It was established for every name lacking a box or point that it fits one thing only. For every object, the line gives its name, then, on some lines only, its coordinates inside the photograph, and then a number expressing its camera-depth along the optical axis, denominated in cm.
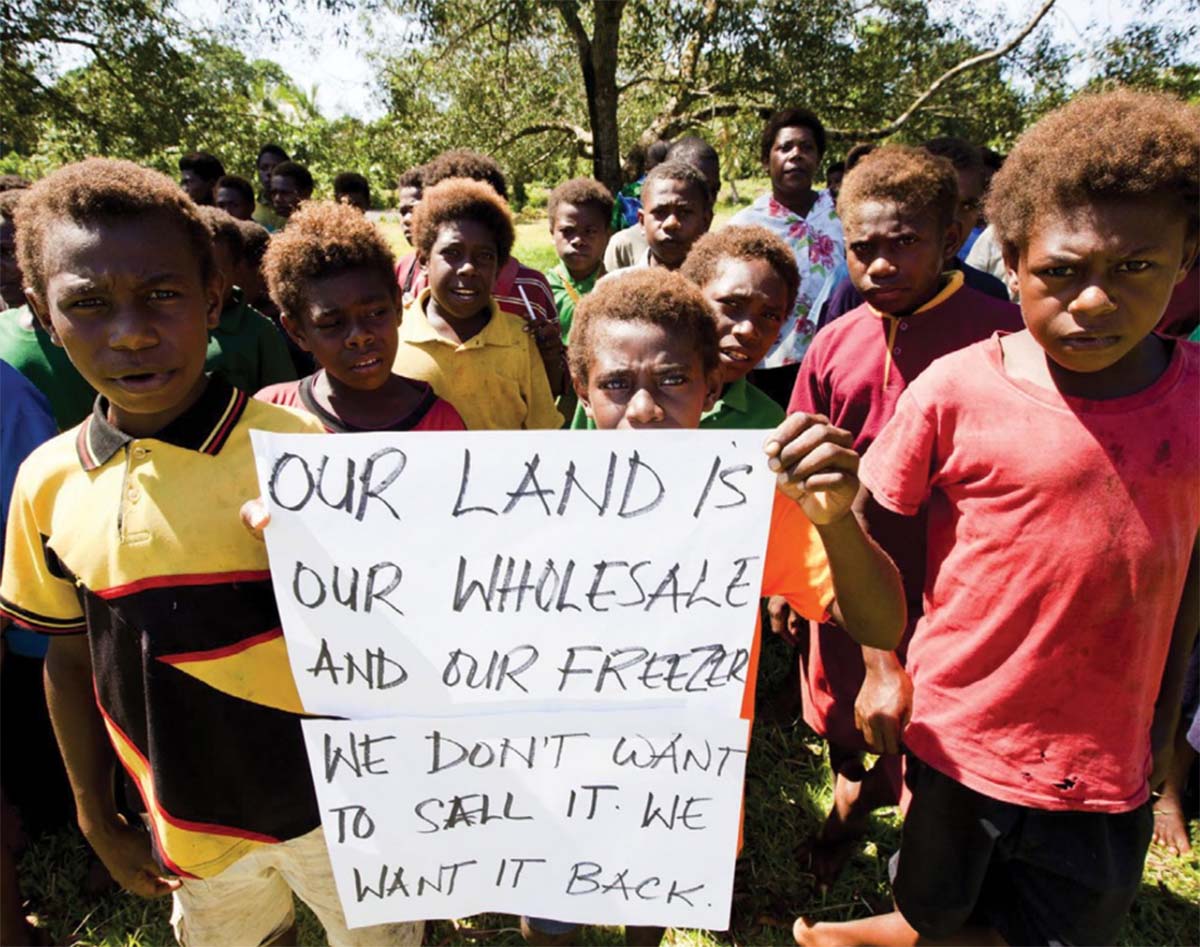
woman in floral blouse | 336
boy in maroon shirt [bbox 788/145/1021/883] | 220
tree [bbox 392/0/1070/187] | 984
